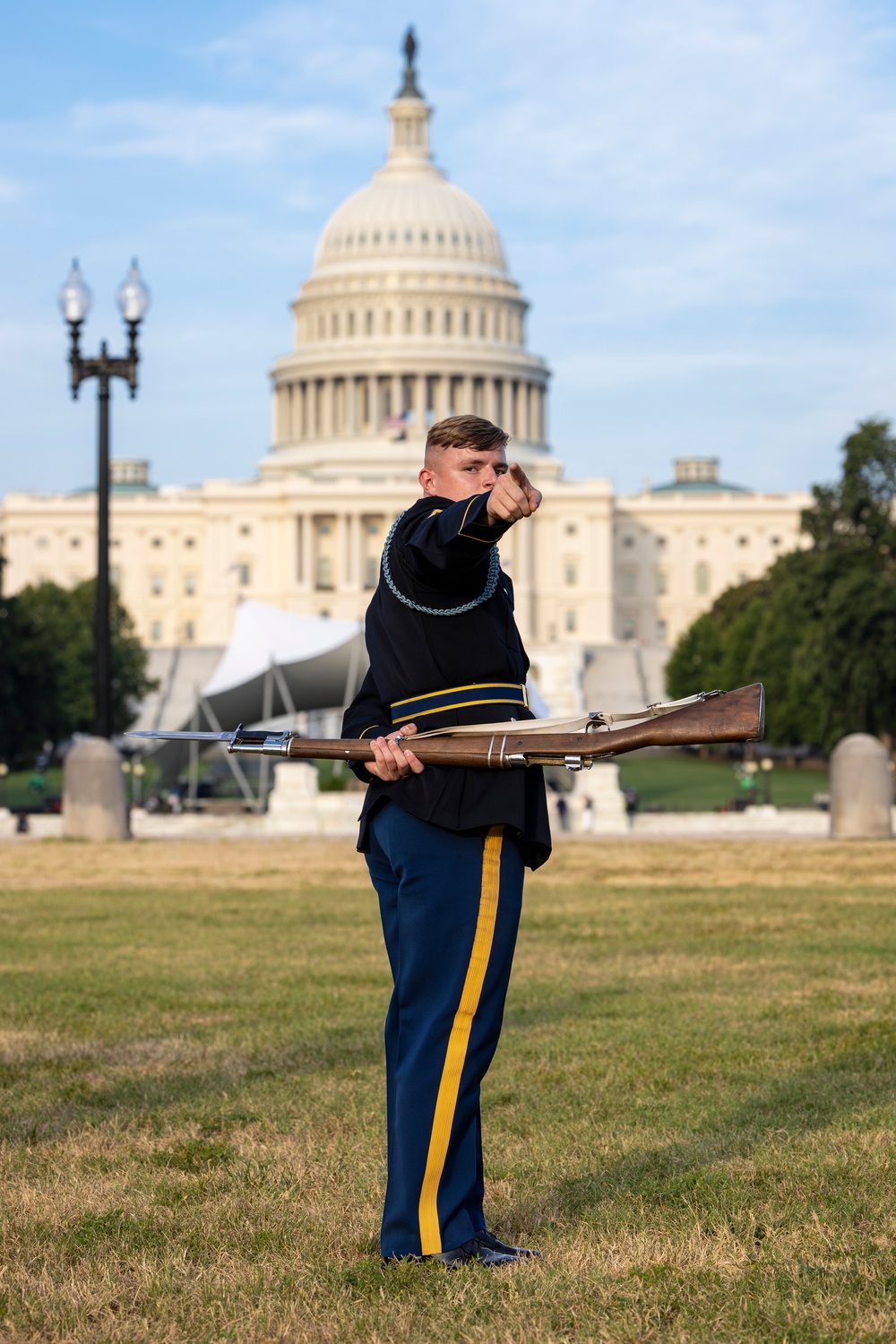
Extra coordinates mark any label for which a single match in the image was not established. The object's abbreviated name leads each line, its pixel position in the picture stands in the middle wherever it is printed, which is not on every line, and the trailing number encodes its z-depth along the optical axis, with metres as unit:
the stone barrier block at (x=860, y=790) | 24.67
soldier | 5.08
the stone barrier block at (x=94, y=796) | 24.52
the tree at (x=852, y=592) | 44.84
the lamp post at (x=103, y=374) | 23.94
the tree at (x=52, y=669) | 52.16
